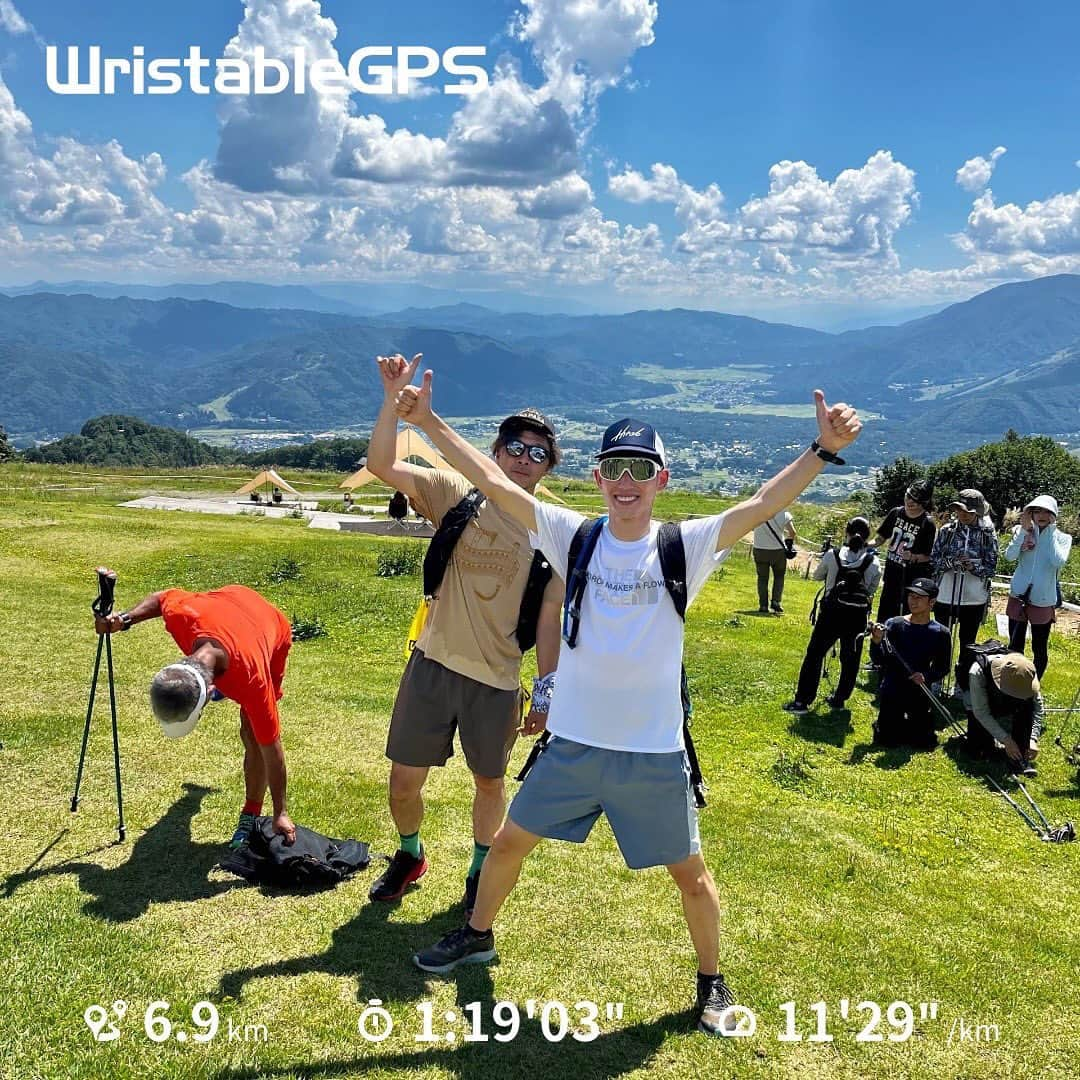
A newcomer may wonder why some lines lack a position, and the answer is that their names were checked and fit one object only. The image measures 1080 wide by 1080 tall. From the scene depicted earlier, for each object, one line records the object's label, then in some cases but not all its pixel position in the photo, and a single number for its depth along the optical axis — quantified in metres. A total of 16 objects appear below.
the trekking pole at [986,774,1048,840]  7.88
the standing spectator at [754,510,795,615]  17.66
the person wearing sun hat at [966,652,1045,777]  9.05
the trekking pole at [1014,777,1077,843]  7.72
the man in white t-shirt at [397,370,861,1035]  4.23
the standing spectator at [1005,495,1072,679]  10.95
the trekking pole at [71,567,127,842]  6.22
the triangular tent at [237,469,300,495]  50.66
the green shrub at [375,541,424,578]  18.80
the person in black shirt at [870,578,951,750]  10.00
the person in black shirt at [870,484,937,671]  11.82
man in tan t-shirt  5.22
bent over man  4.86
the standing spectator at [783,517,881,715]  11.04
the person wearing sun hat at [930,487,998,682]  10.85
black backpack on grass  5.97
